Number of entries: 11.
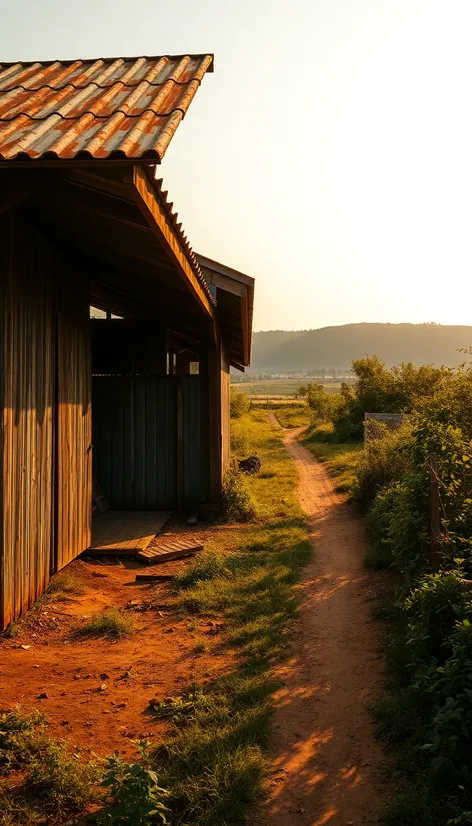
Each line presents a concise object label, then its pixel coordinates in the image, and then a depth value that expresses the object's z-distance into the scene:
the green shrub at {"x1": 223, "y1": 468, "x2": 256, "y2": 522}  10.34
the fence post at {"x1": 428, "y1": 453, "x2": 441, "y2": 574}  4.72
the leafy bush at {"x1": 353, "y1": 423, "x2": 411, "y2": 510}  9.23
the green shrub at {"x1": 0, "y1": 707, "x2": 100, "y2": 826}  3.03
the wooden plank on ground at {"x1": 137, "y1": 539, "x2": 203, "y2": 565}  7.88
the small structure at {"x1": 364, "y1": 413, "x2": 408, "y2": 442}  12.58
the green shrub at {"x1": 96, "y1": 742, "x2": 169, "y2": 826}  2.77
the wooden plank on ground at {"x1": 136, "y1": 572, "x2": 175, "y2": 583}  7.20
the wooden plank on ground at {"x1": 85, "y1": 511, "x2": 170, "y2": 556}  8.11
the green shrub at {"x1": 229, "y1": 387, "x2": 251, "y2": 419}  35.31
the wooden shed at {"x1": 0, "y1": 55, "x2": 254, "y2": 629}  4.02
